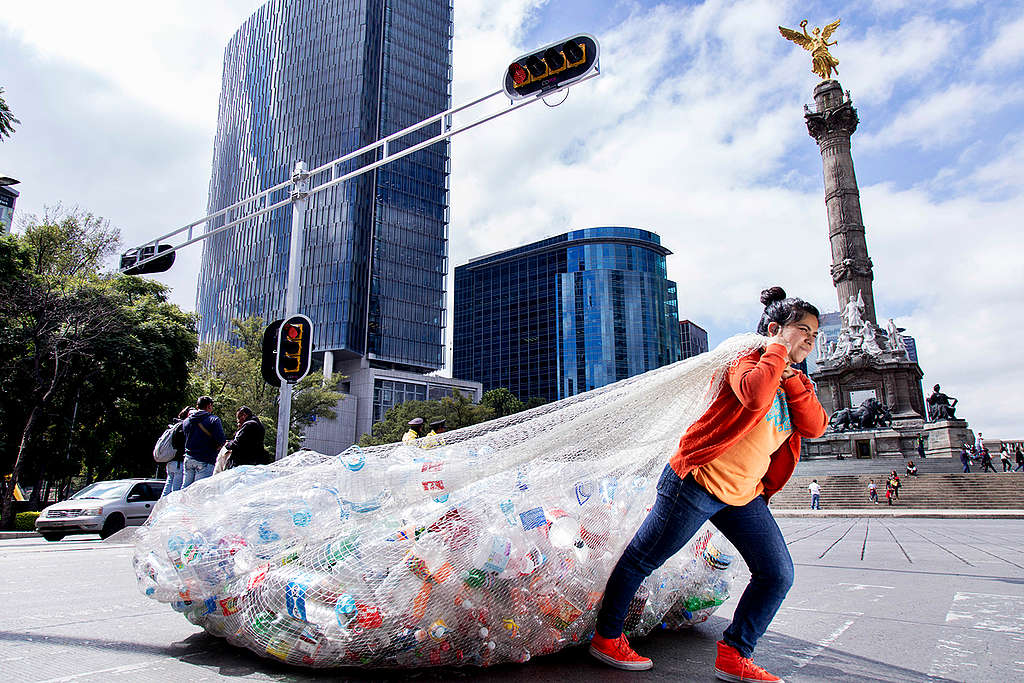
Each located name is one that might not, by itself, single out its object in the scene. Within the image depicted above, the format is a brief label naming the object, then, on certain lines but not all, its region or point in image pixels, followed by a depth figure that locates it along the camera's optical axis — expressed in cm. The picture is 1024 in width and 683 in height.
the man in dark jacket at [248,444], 596
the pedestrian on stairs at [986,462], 2663
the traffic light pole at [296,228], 1107
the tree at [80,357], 1819
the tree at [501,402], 5462
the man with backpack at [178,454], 716
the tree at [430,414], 4828
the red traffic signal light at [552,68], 814
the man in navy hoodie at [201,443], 668
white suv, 1248
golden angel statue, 4291
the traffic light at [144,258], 1293
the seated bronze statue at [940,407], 3216
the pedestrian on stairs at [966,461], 2602
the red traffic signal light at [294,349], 952
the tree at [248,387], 2973
